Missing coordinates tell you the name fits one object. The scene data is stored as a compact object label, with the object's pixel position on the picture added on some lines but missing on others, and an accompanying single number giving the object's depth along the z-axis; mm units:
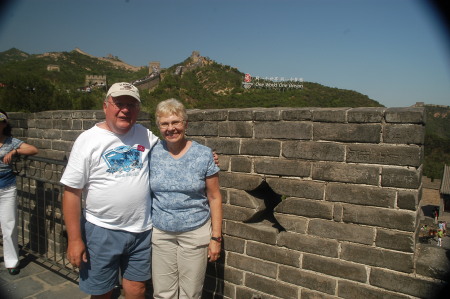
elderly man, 2334
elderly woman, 2438
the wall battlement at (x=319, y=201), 2385
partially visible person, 3856
